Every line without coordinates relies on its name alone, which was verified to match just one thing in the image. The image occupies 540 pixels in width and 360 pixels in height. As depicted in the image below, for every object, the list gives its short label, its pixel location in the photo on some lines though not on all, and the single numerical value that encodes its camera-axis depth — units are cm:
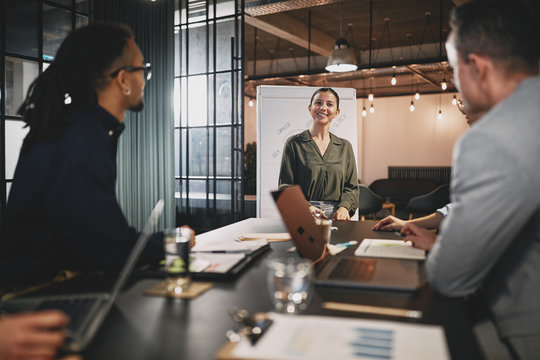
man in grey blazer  104
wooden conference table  83
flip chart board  519
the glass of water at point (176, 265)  117
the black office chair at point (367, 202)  745
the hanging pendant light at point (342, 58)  599
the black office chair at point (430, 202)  746
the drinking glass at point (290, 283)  98
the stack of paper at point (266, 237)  197
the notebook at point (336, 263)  122
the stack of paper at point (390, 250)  158
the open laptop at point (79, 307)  83
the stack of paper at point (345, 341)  76
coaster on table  115
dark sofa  1151
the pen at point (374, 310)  100
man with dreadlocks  133
